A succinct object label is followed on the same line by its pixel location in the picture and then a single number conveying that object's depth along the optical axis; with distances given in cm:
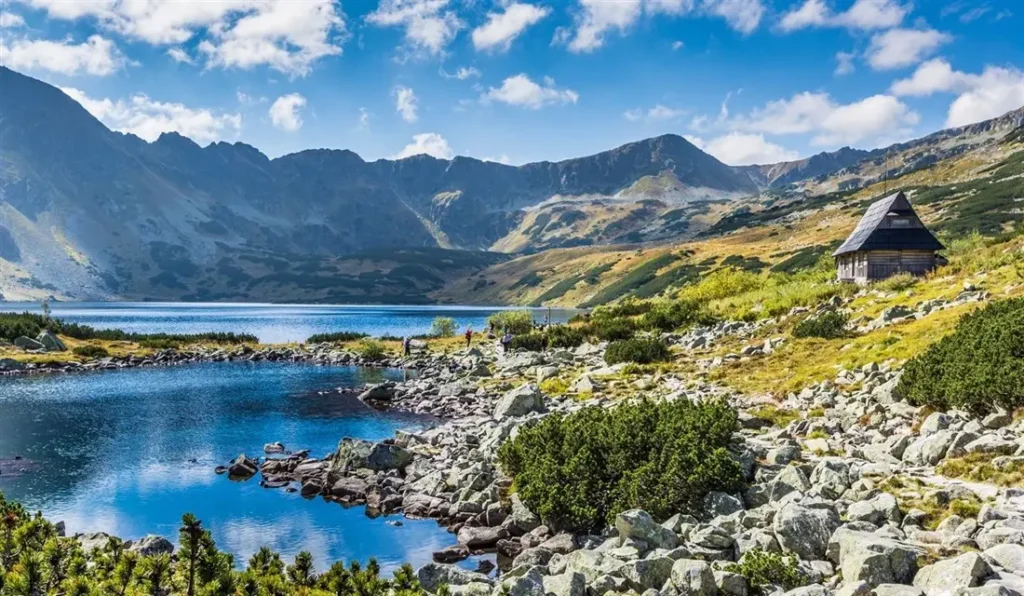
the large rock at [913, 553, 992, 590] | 913
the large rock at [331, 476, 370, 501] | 2344
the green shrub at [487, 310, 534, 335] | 7262
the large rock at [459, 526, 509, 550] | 1823
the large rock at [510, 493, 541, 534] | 1827
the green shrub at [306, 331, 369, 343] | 8476
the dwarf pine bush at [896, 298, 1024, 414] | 1642
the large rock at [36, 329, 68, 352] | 6662
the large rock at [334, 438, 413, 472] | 2564
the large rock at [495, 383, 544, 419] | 3177
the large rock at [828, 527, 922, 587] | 1011
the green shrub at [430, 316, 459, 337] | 8806
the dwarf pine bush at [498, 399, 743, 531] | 1580
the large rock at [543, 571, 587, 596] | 1169
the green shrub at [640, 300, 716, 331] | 5192
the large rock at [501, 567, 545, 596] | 1177
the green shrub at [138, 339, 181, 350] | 7438
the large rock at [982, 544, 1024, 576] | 943
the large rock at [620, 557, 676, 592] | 1178
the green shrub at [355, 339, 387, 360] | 6981
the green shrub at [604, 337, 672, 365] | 3997
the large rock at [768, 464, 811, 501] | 1482
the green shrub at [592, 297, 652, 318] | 7000
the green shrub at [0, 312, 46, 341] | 6775
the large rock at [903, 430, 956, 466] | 1511
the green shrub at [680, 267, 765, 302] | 6856
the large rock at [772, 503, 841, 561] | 1171
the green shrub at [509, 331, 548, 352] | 5994
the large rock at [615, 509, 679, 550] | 1358
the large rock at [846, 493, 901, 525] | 1221
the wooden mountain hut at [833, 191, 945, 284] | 5375
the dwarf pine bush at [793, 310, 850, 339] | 3297
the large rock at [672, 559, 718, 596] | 1088
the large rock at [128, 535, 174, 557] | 1697
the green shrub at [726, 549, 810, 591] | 1076
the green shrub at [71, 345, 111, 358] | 6594
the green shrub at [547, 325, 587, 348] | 5797
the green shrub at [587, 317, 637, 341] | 5397
